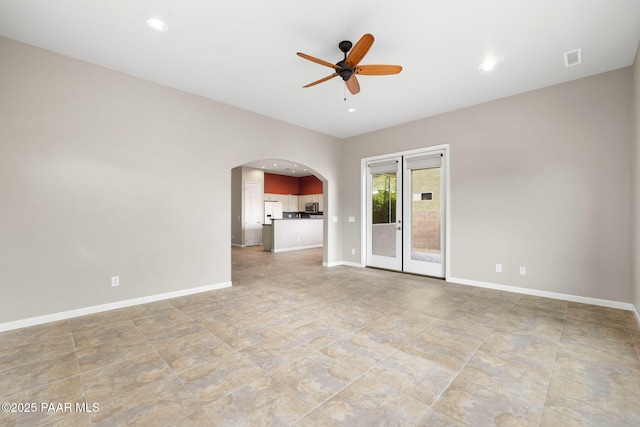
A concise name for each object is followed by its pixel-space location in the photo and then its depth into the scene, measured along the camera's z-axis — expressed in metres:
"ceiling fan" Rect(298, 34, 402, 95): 2.57
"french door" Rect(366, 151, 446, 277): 5.21
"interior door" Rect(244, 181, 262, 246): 10.27
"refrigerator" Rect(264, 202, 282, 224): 11.09
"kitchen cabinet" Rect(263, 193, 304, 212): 11.66
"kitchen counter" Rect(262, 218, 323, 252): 9.08
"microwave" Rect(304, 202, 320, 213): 12.20
